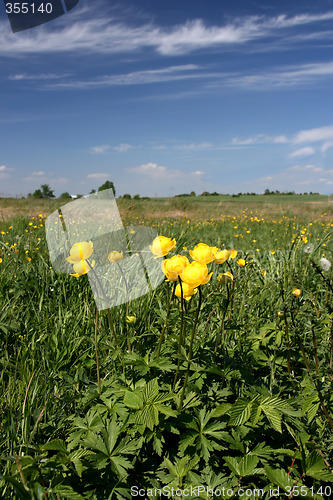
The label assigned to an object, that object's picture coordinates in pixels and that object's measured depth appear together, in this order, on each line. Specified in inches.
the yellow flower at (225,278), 21.9
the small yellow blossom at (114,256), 20.4
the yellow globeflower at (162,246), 19.3
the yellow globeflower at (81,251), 18.3
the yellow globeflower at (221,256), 19.9
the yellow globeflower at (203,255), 18.9
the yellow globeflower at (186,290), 19.0
